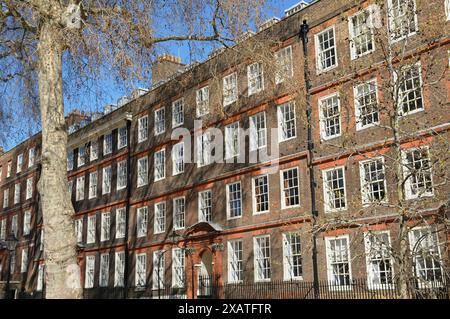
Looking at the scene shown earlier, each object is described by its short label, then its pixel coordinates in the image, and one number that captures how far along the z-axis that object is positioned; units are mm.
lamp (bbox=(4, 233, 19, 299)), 23672
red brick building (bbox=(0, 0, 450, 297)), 15172
